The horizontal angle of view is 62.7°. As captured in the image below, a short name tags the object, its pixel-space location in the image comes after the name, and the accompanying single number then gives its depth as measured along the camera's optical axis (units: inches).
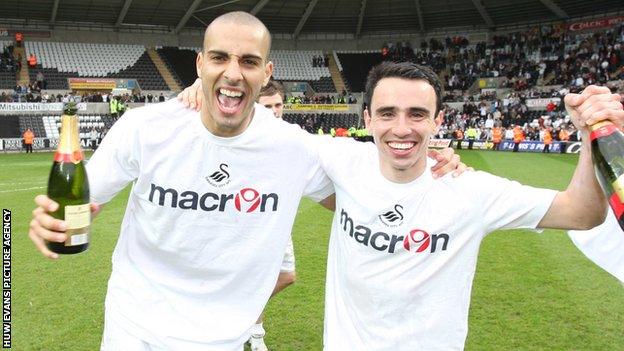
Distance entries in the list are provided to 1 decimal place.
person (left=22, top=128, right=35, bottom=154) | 1016.9
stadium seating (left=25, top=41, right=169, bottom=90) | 1458.7
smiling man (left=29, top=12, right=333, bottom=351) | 101.7
